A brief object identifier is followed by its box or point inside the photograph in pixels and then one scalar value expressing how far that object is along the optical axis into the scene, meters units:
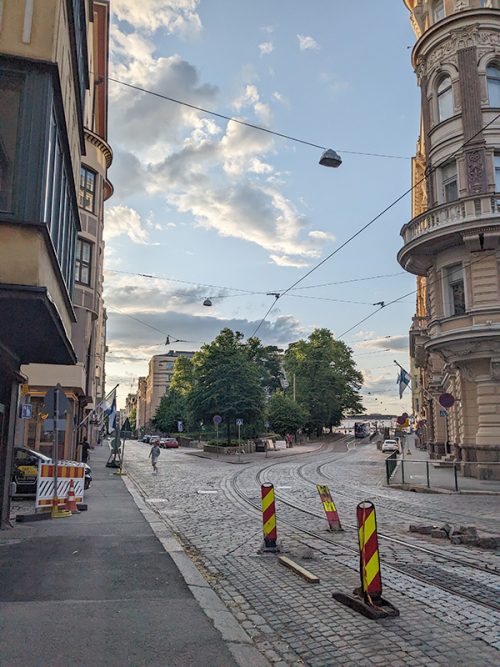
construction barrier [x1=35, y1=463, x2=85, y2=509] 13.55
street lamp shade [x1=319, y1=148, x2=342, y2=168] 15.48
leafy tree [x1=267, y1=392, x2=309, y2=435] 66.44
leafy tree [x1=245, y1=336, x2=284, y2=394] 97.03
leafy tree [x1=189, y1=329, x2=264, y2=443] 48.97
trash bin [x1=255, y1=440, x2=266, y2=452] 52.75
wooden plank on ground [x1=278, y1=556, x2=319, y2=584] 7.67
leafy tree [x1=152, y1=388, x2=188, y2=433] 94.56
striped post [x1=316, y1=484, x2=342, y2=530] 11.60
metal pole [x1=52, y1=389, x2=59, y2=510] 13.31
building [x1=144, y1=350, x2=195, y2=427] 147.25
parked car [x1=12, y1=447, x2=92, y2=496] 17.88
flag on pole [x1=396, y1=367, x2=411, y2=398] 42.08
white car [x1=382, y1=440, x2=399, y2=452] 52.44
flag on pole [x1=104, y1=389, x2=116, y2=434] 31.42
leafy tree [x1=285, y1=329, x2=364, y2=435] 79.00
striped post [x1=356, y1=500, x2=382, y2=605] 6.40
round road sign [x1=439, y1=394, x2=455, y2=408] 21.14
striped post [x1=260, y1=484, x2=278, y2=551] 9.64
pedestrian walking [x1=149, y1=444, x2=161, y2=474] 30.28
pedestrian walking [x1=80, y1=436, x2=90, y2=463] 30.52
